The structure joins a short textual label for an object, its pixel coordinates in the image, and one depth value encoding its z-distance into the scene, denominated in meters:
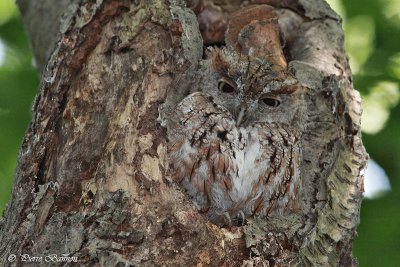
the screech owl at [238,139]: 6.60
